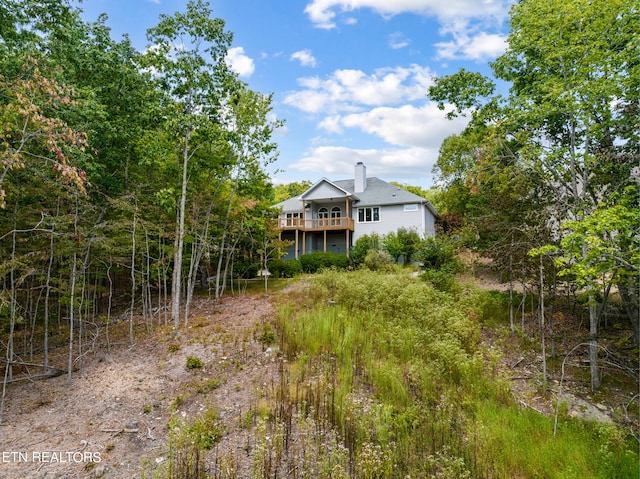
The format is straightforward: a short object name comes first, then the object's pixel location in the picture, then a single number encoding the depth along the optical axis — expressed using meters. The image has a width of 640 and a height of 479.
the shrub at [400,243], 19.55
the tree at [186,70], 9.87
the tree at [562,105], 6.13
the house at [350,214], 21.59
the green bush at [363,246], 19.28
